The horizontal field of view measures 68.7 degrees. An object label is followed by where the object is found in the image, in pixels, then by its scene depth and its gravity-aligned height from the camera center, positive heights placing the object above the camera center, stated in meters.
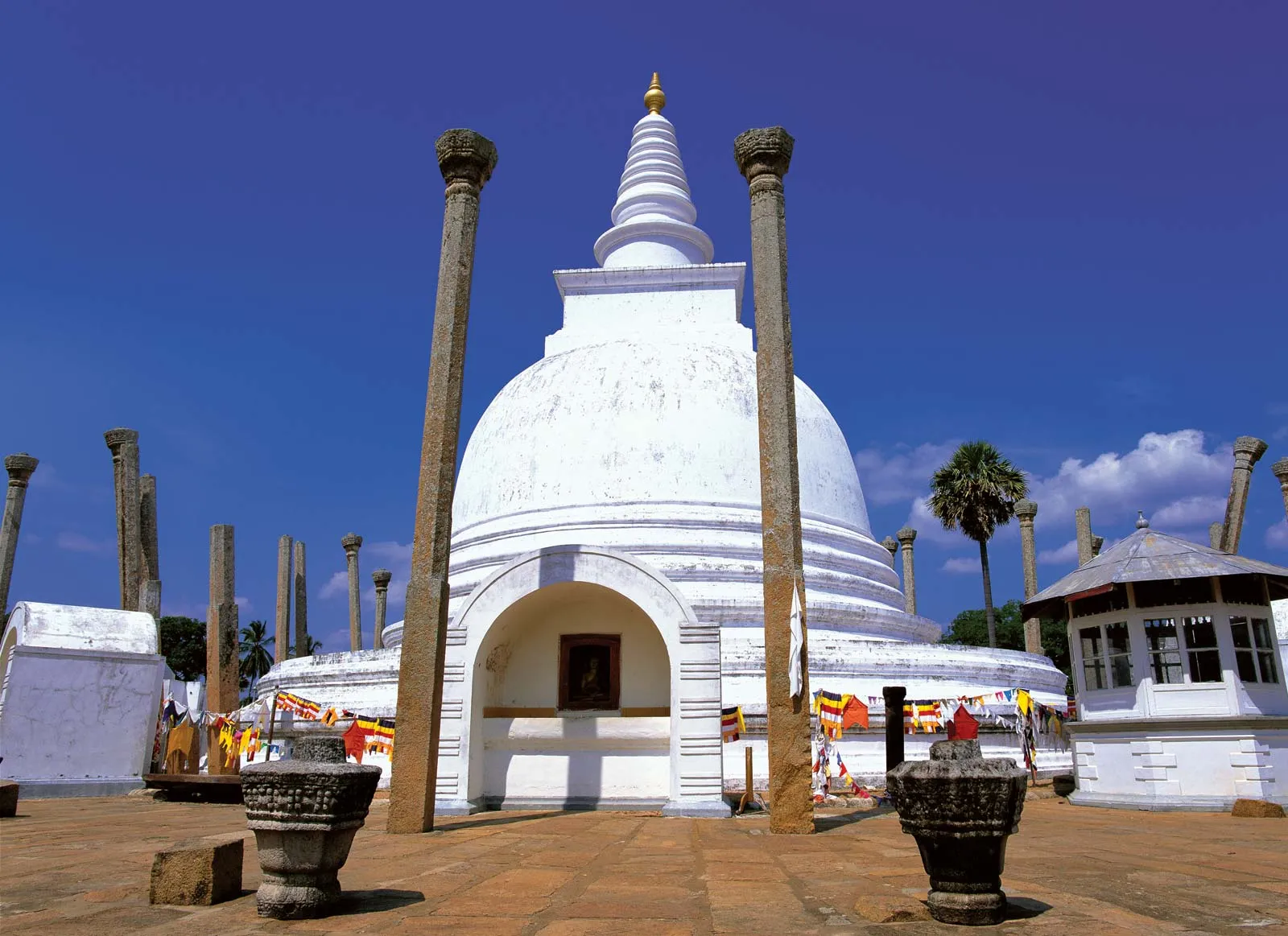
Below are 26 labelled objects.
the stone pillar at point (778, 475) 10.20 +2.70
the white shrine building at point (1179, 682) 13.23 +0.43
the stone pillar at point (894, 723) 12.80 -0.17
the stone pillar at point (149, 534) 22.23 +4.01
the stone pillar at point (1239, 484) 21.00 +4.94
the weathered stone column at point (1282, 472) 22.34 +5.56
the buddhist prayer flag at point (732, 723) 15.14 -0.21
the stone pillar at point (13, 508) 27.83 +5.66
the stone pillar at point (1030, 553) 24.06 +4.33
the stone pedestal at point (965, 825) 5.09 -0.61
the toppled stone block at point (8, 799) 12.73 -1.25
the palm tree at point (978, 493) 33.16 +7.49
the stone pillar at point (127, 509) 21.53 +4.34
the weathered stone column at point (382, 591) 34.69 +4.20
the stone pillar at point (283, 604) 27.61 +2.94
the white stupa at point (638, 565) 12.69 +2.73
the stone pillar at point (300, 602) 29.33 +3.15
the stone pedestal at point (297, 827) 5.39 -0.67
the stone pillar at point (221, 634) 19.81 +1.48
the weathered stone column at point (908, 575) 30.95 +4.38
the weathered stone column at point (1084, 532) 24.48 +4.61
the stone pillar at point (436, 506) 10.55 +2.39
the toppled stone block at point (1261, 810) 12.21 -1.23
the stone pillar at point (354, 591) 31.94 +3.82
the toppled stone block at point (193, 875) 5.83 -1.03
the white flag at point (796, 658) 10.48 +0.55
